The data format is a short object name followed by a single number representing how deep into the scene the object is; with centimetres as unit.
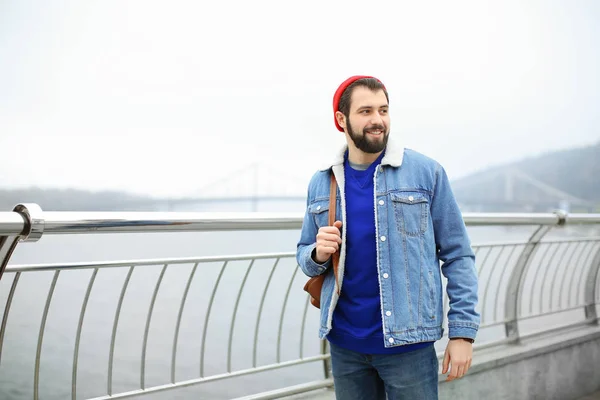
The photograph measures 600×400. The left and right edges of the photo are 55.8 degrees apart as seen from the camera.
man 136
